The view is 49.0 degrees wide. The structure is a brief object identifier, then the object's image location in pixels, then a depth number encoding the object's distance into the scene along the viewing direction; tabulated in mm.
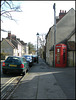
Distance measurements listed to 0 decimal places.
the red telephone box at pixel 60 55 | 10018
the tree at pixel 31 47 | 66091
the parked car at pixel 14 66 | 6134
